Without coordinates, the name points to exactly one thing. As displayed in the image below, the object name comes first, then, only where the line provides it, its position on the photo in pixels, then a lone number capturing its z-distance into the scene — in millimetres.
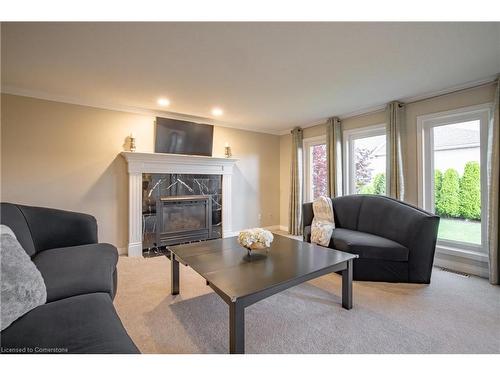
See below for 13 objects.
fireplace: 3459
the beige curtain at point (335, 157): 3984
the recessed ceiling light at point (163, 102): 3174
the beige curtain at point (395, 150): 3221
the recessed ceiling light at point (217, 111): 3603
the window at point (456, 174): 2746
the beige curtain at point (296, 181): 4707
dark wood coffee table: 1340
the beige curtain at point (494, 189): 2432
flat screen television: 3719
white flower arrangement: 2020
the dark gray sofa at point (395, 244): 2395
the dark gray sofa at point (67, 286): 985
